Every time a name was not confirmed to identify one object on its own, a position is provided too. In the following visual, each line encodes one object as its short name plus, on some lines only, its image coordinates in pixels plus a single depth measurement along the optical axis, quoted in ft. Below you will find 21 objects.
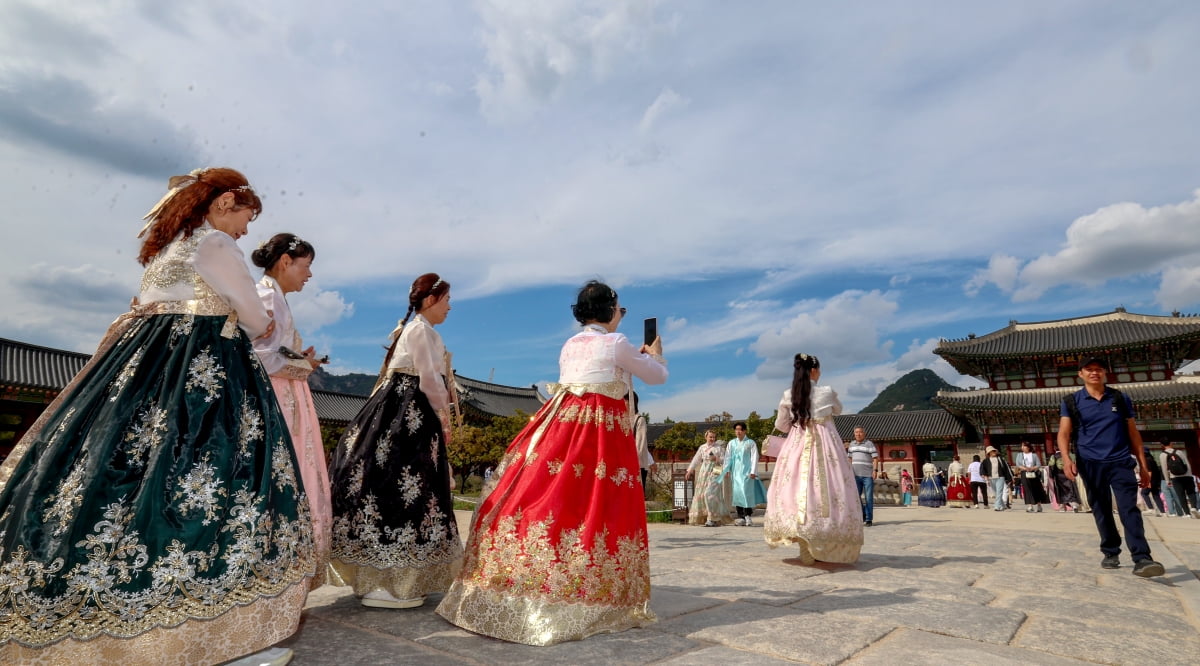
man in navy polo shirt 14.51
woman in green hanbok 5.51
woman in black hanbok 9.82
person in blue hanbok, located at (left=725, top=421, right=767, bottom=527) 34.65
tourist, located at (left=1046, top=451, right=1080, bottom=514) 50.31
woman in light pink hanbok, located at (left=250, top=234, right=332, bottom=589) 9.63
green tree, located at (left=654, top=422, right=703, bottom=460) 94.32
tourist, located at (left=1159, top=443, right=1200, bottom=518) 42.16
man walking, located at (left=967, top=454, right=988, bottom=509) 55.52
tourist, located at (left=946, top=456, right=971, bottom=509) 65.05
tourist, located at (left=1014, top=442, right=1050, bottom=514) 49.06
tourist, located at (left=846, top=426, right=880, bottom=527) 30.42
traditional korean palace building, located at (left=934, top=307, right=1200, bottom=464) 86.07
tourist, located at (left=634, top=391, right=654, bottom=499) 21.93
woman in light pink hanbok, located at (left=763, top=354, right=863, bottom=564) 15.64
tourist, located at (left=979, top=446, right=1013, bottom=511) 51.37
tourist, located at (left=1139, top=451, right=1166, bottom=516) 47.11
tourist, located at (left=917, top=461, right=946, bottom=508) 64.34
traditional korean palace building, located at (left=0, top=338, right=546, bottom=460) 62.69
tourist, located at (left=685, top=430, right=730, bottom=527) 36.60
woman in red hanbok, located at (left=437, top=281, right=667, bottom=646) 8.16
